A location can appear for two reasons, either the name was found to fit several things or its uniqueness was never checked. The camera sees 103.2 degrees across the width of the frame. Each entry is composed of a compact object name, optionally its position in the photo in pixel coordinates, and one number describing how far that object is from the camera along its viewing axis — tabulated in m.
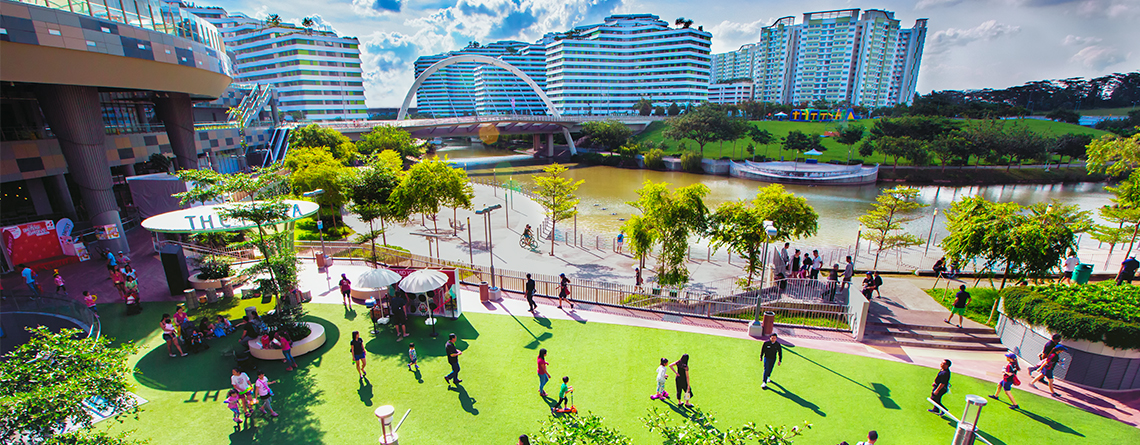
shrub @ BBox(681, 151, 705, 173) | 63.38
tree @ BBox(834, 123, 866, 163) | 65.31
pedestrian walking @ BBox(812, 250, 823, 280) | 17.63
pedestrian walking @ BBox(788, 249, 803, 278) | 17.45
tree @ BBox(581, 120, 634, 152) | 74.31
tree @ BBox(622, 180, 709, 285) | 16.39
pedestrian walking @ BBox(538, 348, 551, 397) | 9.71
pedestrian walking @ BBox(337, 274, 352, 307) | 14.76
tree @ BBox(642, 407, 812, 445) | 4.69
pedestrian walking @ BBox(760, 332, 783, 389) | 9.90
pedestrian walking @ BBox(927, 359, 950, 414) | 9.16
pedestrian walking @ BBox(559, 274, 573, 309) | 14.83
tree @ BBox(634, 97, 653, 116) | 119.18
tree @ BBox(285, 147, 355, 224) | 26.41
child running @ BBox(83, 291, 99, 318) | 13.59
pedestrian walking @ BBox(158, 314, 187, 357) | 11.80
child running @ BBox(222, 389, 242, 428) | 8.87
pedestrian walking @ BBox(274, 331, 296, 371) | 11.09
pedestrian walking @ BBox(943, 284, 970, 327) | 12.88
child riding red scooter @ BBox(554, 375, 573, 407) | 9.01
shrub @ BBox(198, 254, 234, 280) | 16.33
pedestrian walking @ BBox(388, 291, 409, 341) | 12.80
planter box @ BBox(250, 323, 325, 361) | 11.72
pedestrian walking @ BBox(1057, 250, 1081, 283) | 15.73
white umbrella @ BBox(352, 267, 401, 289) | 13.26
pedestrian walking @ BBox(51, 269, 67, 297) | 15.02
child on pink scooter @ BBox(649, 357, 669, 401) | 9.51
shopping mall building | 16.58
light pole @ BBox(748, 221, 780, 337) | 12.65
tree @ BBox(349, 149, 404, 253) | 22.81
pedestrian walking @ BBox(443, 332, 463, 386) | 10.17
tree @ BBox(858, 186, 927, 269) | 19.98
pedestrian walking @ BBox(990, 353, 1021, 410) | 9.41
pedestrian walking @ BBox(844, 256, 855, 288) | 16.11
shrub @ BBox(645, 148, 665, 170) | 66.44
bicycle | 24.12
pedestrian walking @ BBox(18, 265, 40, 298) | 14.80
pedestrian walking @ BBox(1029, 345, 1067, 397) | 9.88
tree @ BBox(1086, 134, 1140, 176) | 19.45
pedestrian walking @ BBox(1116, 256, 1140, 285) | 15.88
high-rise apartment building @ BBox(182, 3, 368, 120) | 93.06
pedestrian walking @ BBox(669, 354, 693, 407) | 9.30
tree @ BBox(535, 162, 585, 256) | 25.30
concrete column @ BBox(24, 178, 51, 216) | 24.05
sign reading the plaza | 13.53
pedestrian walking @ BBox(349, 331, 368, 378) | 10.46
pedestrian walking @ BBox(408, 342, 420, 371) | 10.84
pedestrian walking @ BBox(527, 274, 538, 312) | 14.17
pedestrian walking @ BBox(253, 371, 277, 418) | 9.27
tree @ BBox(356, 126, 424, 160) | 56.72
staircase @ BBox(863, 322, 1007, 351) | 12.76
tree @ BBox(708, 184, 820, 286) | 16.16
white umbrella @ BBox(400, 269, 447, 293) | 12.78
